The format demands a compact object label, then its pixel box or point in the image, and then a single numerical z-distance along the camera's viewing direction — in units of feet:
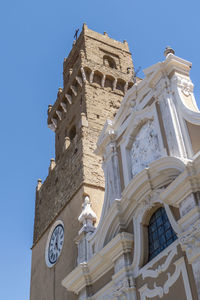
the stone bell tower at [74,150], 48.47
